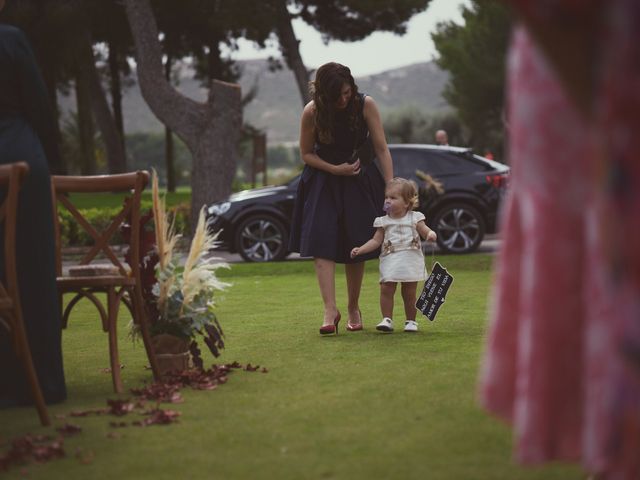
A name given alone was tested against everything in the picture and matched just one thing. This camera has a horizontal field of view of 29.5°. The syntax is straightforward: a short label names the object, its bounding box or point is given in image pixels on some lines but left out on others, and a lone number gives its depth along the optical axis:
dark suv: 17.62
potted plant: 6.92
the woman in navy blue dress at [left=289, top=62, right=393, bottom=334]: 8.41
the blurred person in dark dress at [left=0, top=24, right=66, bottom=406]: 6.01
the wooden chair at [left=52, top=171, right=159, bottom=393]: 6.32
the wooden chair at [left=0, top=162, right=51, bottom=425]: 5.29
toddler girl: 8.37
